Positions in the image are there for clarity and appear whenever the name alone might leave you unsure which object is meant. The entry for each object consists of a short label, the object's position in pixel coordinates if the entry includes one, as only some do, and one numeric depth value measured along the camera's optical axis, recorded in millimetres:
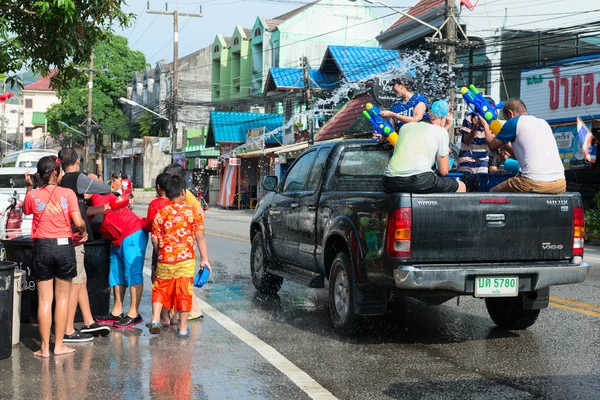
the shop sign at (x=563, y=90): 22984
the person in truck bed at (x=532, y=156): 7109
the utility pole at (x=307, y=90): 33062
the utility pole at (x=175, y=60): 43719
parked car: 10241
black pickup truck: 6480
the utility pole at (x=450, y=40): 21375
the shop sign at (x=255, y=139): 42531
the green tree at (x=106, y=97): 76250
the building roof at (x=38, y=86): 117625
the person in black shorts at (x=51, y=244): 6699
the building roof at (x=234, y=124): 46375
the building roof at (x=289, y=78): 38719
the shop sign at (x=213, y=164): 50012
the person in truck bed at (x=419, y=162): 6926
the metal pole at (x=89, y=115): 60500
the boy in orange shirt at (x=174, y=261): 7555
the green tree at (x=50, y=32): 9234
